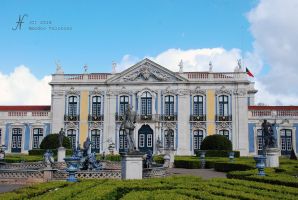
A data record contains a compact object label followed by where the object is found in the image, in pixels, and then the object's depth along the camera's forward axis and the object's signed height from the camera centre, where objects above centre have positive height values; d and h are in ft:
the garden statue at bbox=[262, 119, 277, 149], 67.31 +0.17
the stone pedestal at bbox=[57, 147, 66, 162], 85.99 -3.34
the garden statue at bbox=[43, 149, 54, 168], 55.06 -3.13
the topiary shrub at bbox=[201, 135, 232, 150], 113.60 -1.44
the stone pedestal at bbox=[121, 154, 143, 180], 47.67 -3.29
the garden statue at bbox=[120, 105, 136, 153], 49.05 +1.35
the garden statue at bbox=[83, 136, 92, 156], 57.67 -1.39
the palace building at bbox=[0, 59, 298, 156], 127.95 +7.70
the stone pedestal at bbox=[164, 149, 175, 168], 95.06 -4.57
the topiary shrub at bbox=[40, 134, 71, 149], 117.19 -1.45
